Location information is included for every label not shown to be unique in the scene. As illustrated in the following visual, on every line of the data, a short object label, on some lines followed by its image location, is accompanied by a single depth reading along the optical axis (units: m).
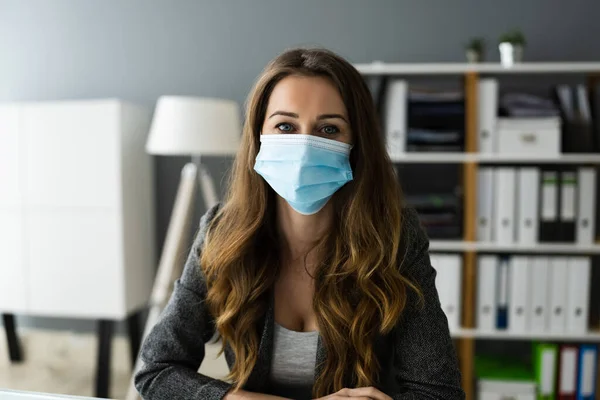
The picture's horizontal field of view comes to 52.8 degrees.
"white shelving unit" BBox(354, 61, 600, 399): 2.43
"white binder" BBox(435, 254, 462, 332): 2.52
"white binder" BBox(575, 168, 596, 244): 2.45
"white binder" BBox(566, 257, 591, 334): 2.47
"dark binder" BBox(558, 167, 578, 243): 2.46
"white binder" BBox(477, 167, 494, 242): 2.49
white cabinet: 2.68
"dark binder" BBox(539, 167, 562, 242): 2.47
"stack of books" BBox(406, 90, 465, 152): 2.47
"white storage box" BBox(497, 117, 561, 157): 2.44
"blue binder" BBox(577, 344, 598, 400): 2.50
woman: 1.21
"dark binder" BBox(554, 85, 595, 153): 2.45
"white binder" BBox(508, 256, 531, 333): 2.49
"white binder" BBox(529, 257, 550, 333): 2.49
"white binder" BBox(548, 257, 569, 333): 2.49
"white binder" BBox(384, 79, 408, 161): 2.49
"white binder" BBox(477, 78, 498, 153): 2.46
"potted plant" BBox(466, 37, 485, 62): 2.61
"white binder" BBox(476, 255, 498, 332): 2.52
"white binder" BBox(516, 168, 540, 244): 2.46
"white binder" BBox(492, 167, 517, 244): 2.47
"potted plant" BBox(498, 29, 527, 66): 2.54
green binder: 2.51
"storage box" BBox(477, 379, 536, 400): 2.52
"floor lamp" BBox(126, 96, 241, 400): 2.52
